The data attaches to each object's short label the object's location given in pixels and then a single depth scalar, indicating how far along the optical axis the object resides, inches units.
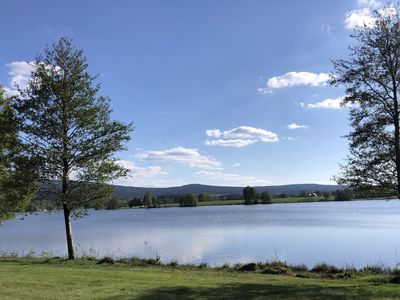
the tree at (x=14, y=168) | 837.8
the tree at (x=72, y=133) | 843.4
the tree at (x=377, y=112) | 574.9
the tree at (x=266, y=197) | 6530.5
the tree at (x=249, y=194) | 6569.9
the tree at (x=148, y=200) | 7027.6
